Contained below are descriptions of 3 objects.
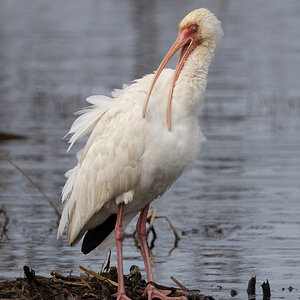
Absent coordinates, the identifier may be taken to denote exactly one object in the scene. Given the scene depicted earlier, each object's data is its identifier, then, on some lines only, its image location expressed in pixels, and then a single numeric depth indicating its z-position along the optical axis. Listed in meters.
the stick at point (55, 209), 24.03
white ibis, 17.12
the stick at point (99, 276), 16.98
